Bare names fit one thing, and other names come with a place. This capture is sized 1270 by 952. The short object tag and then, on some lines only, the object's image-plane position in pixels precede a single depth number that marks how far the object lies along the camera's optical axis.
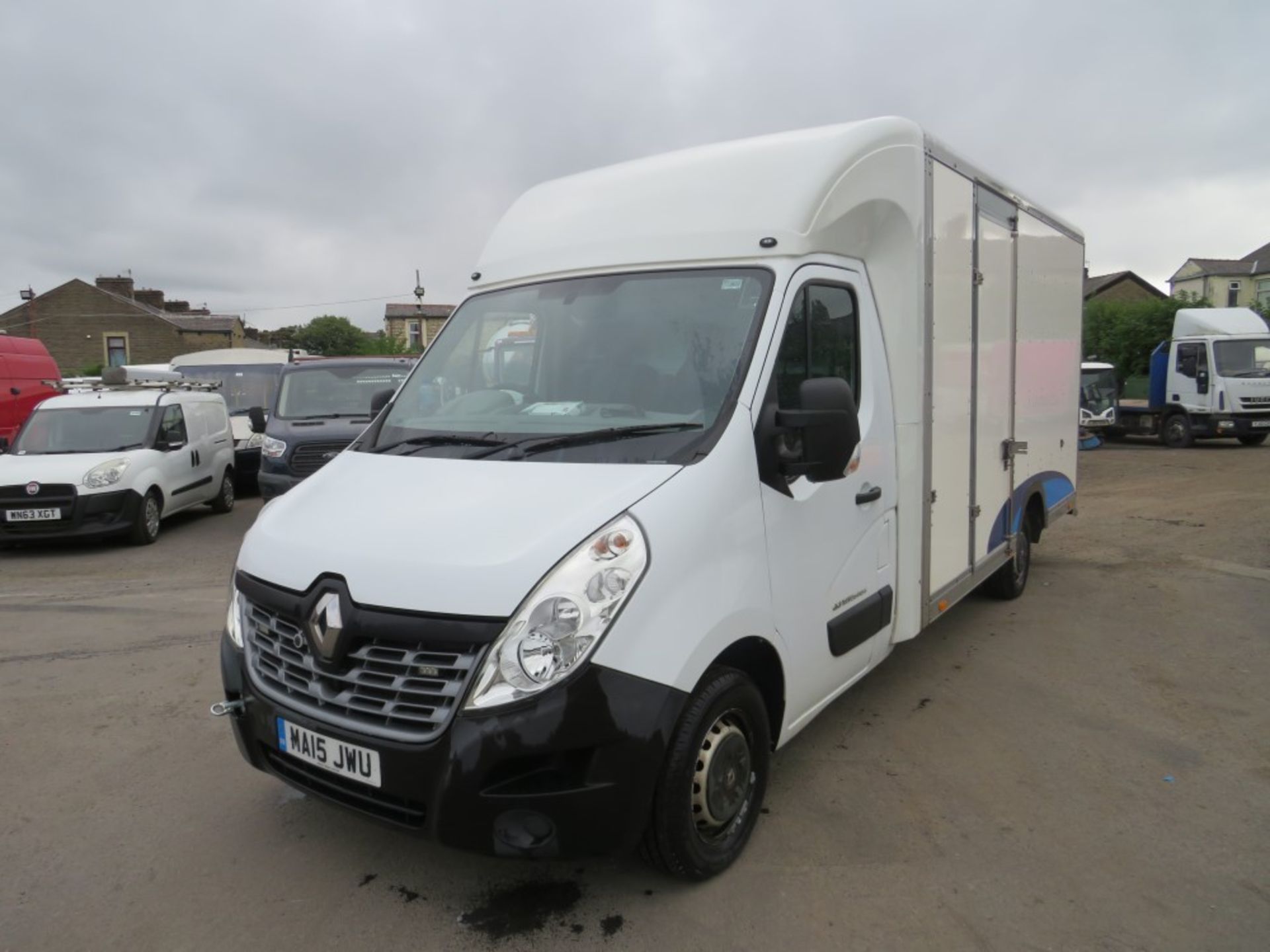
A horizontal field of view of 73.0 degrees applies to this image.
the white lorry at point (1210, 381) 19.56
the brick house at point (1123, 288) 57.66
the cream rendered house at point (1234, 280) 56.28
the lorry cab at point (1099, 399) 22.75
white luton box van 2.45
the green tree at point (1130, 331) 30.09
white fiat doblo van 9.14
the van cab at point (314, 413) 9.66
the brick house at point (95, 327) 48.47
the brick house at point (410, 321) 64.00
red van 14.77
